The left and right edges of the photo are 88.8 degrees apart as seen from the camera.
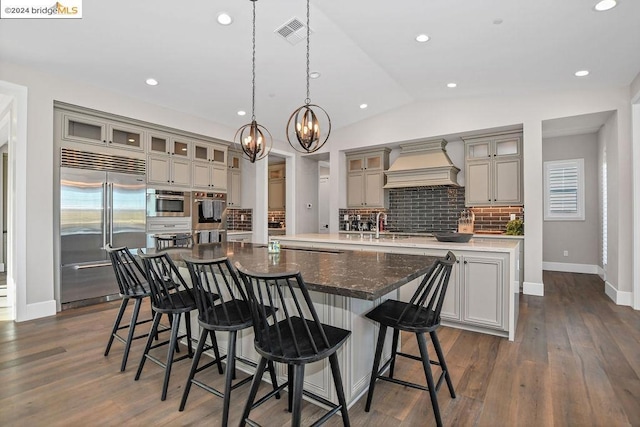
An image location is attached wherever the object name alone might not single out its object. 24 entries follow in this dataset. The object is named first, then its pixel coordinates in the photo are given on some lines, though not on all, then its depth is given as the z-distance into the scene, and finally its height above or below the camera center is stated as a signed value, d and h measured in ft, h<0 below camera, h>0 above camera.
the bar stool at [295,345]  4.83 -2.10
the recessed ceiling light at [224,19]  10.71 +6.50
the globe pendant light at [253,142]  10.18 +2.33
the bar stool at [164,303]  7.07 -2.09
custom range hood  19.01 +2.75
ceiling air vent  11.44 +6.63
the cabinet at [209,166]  18.43 +2.79
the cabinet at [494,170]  17.49 +2.40
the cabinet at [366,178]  21.86 +2.42
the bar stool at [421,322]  5.92 -2.07
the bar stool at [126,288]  8.31 -2.00
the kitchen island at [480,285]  10.21 -2.36
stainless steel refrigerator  13.25 -0.52
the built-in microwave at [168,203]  16.22 +0.55
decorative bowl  12.08 -0.90
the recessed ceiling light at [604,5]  9.12 +5.90
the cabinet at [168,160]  16.31 +2.78
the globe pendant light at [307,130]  9.01 +2.36
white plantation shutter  21.48 +1.53
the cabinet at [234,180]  22.29 +2.34
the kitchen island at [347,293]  5.47 -1.23
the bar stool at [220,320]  5.89 -2.05
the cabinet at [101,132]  13.56 +3.66
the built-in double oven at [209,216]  18.24 -0.14
